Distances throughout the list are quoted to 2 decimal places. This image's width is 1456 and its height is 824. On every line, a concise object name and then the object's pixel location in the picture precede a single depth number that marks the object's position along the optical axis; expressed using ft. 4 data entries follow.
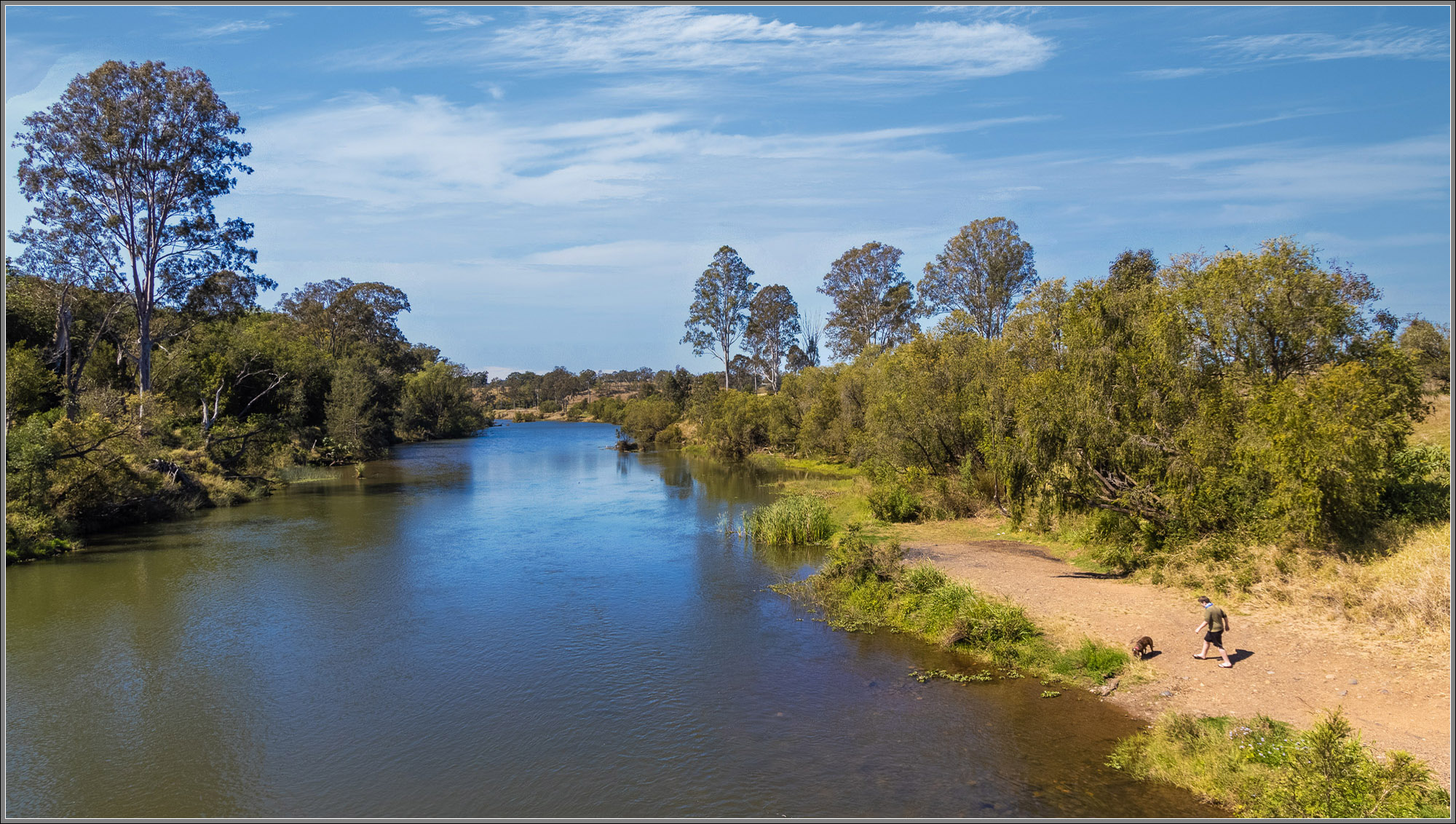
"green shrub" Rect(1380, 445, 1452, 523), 50.26
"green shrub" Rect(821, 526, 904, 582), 61.36
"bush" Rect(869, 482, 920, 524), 88.58
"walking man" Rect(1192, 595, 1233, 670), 41.55
